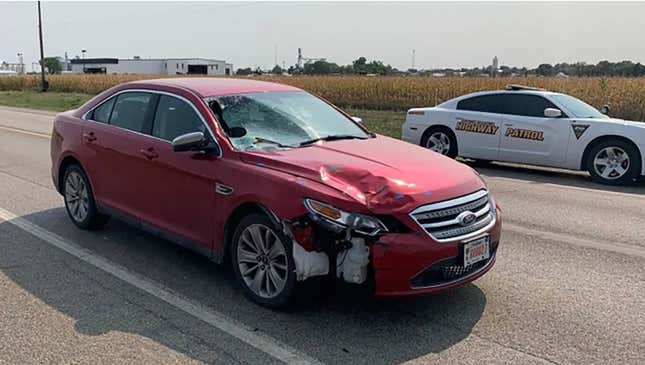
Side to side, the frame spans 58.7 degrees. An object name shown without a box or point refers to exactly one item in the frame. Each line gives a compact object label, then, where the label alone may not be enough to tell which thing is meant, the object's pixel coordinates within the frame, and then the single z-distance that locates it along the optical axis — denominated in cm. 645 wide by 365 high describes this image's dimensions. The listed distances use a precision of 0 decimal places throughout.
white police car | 907
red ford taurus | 361
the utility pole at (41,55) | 4569
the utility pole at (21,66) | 11485
